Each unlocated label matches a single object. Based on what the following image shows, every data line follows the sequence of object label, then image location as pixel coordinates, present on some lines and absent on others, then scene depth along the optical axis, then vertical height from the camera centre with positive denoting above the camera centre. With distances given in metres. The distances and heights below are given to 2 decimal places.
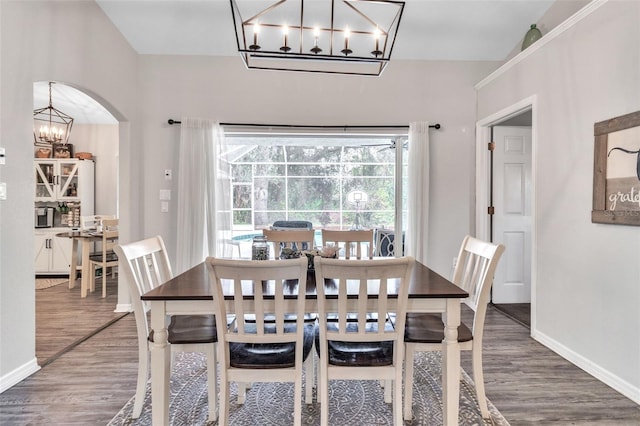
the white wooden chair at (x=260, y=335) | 1.37 -0.55
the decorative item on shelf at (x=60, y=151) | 5.42 +0.90
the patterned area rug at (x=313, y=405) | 1.82 -1.12
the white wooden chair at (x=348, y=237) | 2.64 -0.22
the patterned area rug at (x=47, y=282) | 4.52 -1.03
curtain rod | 3.82 +0.92
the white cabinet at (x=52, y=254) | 5.00 -0.68
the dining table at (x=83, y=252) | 4.08 -0.55
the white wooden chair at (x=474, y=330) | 1.74 -0.64
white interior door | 3.78 +0.15
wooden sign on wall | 2.05 +0.24
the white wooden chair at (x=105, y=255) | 4.10 -0.60
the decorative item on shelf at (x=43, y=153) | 5.33 +0.85
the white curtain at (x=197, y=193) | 3.70 +0.16
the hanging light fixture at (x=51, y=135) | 4.57 +1.00
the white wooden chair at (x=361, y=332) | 1.39 -0.55
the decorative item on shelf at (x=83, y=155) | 5.49 +0.84
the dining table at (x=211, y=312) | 1.55 -0.48
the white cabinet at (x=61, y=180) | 5.29 +0.43
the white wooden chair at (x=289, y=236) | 2.64 -0.22
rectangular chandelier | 3.26 +1.85
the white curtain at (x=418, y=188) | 3.79 +0.22
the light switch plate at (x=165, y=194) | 3.85 +0.15
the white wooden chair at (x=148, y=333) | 1.72 -0.65
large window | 6.32 +0.43
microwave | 5.25 -0.15
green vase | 3.22 +1.62
